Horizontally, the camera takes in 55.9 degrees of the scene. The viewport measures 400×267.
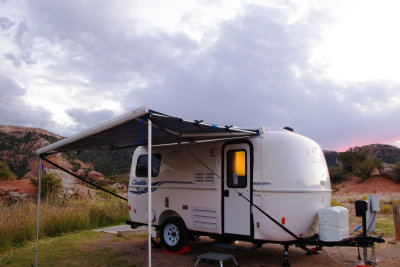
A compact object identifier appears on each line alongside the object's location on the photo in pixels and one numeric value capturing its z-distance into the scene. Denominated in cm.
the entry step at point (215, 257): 645
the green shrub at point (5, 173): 2808
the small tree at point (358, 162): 3397
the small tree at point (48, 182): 2200
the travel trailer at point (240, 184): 652
